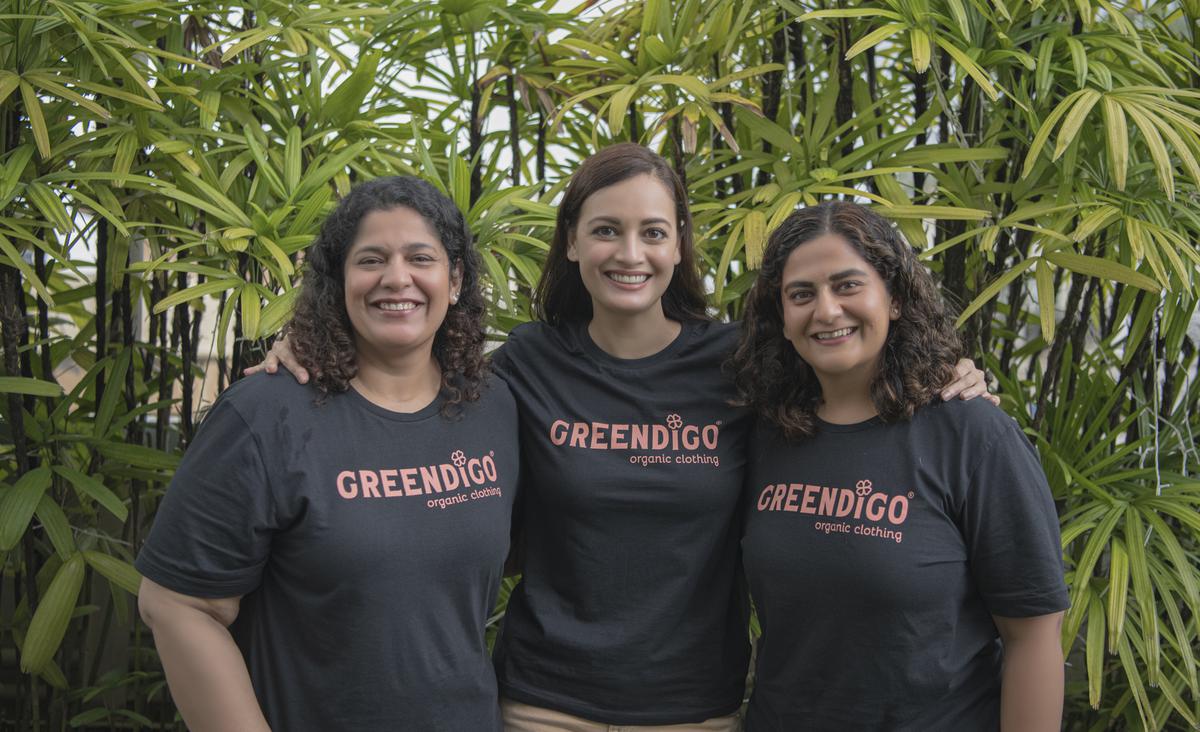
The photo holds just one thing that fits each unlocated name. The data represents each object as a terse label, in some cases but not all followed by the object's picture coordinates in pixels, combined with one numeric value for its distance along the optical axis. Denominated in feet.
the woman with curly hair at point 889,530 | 4.70
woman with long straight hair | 5.26
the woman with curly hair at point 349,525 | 4.62
